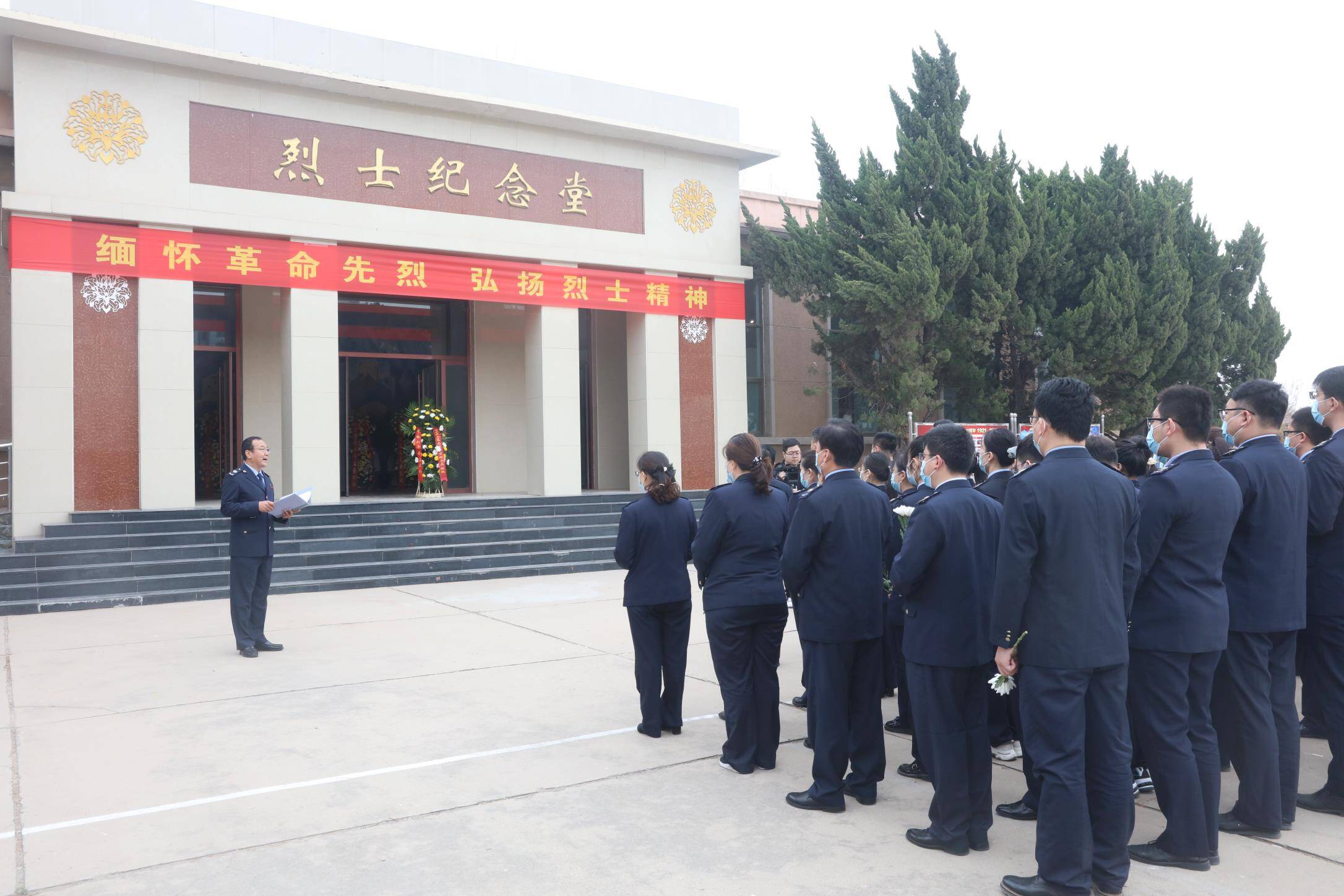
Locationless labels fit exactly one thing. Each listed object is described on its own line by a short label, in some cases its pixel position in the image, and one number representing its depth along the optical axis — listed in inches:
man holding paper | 303.6
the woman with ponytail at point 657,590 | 214.2
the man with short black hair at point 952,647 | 151.9
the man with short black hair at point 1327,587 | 170.1
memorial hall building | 479.8
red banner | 478.6
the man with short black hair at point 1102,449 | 188.2
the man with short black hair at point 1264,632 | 156.9
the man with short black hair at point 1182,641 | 145.5
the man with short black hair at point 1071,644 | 135.8
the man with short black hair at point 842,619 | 169.8
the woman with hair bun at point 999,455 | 211.8
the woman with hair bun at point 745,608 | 192.7
